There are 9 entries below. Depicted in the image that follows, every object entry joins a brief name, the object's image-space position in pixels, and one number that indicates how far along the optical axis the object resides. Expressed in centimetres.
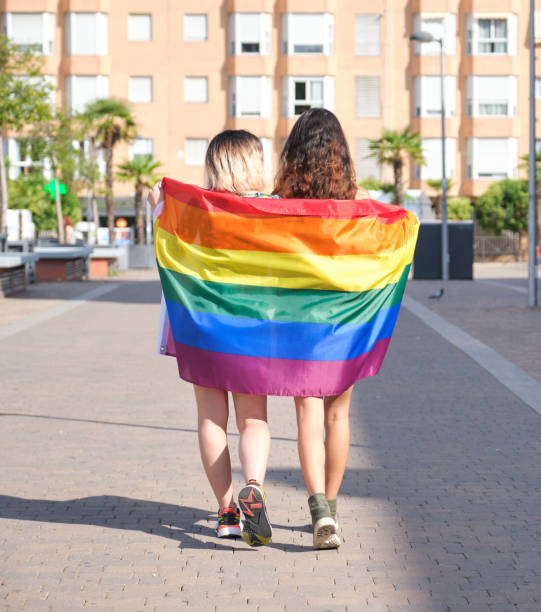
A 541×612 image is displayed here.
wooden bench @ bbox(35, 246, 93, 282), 3375
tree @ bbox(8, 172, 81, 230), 6300
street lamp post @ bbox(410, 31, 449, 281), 3719
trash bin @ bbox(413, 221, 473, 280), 3781
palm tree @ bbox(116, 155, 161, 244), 5880
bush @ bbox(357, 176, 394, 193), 6044
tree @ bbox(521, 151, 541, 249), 5834
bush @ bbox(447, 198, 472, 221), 6275
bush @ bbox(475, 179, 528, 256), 6265
